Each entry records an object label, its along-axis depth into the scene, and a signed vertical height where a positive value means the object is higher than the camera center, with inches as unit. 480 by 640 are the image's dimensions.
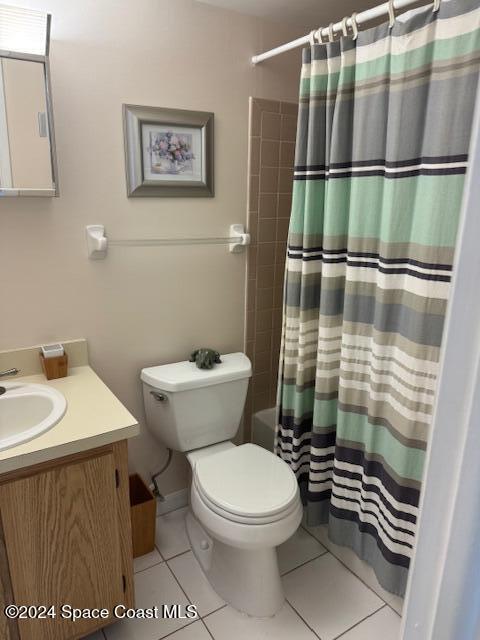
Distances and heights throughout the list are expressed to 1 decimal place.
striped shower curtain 47.7 -7.1
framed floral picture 65.8 +7.2
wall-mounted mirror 52.7 +10.7
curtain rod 49.2 +21.6
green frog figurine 73.5 -25.4
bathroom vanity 47.4 -35.3
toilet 58.9 -38.5
